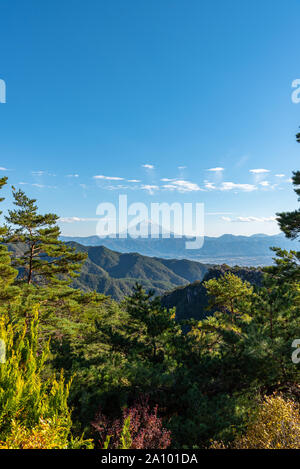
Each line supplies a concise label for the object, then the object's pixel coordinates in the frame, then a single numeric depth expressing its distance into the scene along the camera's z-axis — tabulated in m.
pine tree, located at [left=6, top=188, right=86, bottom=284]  20.38
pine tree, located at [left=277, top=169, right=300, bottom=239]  14.65
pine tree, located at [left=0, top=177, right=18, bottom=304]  16.42
